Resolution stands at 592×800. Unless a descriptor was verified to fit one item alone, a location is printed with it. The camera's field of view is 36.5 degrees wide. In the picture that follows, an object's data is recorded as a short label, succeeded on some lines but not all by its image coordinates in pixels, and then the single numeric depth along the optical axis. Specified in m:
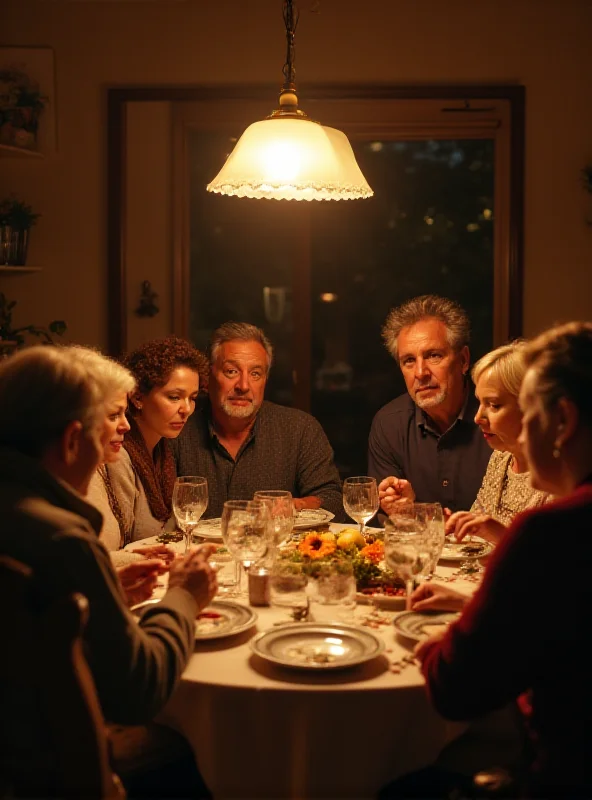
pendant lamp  2.34
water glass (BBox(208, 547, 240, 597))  2.19
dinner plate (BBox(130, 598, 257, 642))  1.80
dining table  1.60
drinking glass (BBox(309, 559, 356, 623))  1.91
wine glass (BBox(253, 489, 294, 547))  2.25
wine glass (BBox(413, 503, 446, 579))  1.98
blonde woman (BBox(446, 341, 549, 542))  2.62
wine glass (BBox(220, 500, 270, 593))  2.04
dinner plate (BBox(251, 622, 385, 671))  1.66
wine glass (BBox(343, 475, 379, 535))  2.48
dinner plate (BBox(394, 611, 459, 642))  1.80
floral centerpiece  2.11
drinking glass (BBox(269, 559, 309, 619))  1.93
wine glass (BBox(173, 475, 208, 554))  2.40
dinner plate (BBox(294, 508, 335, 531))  2.78
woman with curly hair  2.97
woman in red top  1.38
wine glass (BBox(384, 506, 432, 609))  1.88
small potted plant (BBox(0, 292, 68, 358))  4.22
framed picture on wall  4.37
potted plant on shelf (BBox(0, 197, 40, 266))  4.29
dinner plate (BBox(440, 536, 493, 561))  2.41
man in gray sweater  3.53
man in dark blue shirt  3.51
